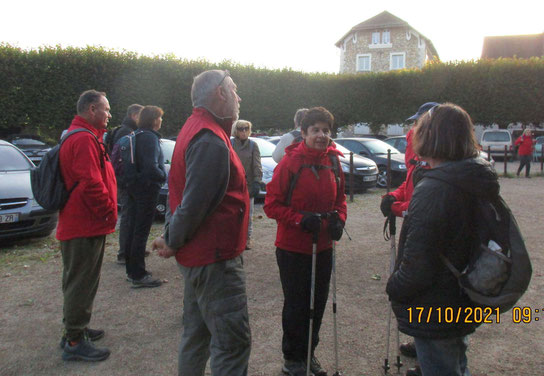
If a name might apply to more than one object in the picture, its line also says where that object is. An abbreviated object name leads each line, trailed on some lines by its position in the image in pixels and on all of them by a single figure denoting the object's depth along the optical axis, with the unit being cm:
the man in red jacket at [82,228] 344
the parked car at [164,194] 867
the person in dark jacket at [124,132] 568
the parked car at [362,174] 1282
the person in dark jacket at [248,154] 648
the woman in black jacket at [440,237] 201
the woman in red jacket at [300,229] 326
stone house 4609
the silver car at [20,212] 678
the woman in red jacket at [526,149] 1609
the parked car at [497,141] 2484
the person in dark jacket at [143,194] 506
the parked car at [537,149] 2520
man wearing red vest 231
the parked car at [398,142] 1784
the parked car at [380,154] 1438
